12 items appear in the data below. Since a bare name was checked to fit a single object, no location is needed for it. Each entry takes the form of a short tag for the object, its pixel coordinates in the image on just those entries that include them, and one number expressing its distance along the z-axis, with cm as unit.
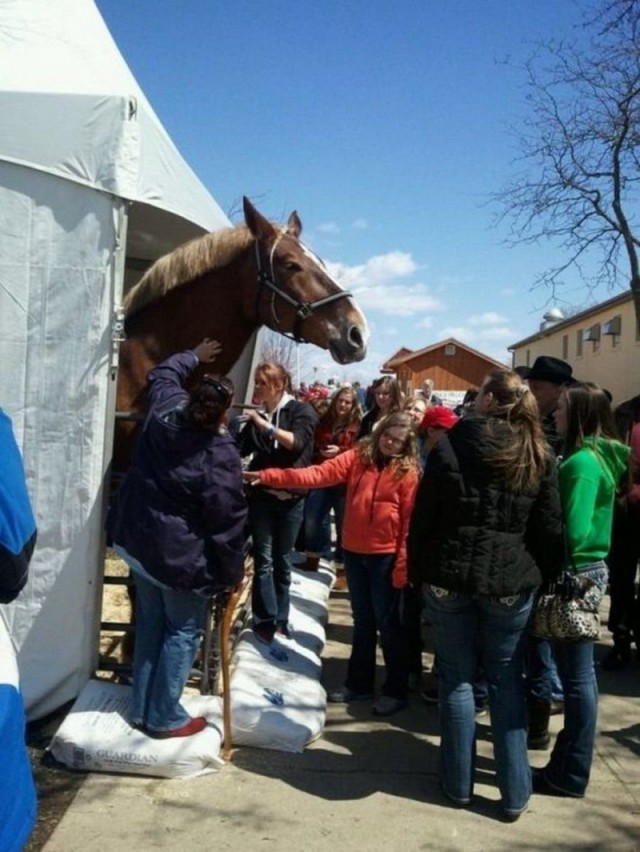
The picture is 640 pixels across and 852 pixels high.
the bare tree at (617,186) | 1409
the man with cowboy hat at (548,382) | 507
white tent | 406
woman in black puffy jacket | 347
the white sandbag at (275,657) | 475
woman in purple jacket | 372
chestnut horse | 441
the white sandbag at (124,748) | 374
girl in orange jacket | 470
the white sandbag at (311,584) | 661
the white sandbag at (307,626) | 553
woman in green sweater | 371
